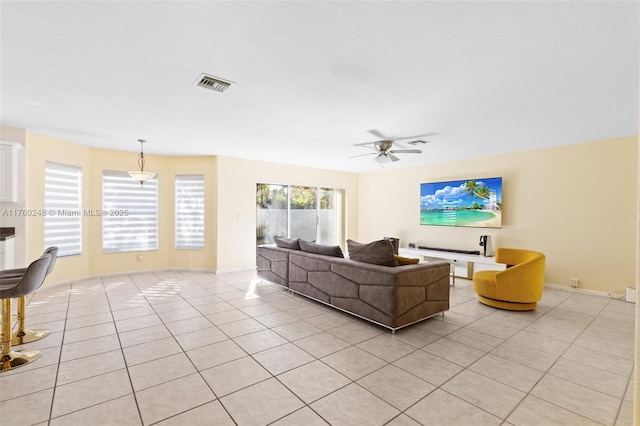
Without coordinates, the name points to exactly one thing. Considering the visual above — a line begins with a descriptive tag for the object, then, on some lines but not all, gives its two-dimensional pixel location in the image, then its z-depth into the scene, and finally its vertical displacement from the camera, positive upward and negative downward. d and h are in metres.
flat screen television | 5.76 +0.21
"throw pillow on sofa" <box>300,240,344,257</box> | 4.10 -0.57
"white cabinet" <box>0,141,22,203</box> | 4.07 +0.56
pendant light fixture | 5.14 +0.64
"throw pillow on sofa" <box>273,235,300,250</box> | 4.81 -0.55
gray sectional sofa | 3.20 -0.94
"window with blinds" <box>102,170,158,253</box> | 5.86 -0.06
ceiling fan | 4.63 +1.12
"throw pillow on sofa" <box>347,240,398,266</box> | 3.42 -0.51
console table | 5.45 -0.99
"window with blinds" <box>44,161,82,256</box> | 4.93 +0.03
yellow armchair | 3.91 -1.03
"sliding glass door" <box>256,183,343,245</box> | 7.16 -0.05
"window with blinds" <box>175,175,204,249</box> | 6.51 -0.03
